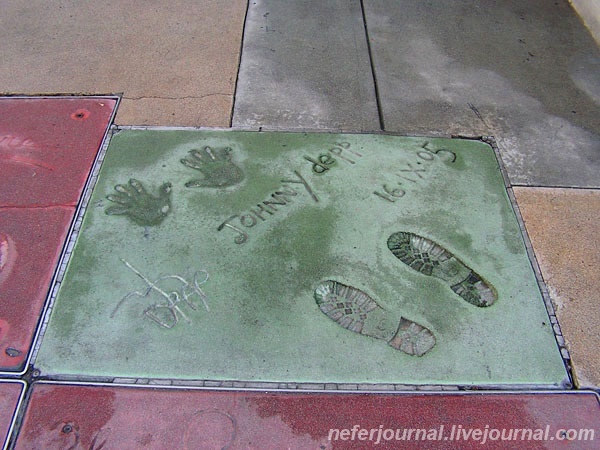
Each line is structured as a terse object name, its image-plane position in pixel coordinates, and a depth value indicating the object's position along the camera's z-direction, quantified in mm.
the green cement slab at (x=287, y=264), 2014
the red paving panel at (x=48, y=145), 2633
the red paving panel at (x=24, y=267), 2051
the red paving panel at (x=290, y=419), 1793
